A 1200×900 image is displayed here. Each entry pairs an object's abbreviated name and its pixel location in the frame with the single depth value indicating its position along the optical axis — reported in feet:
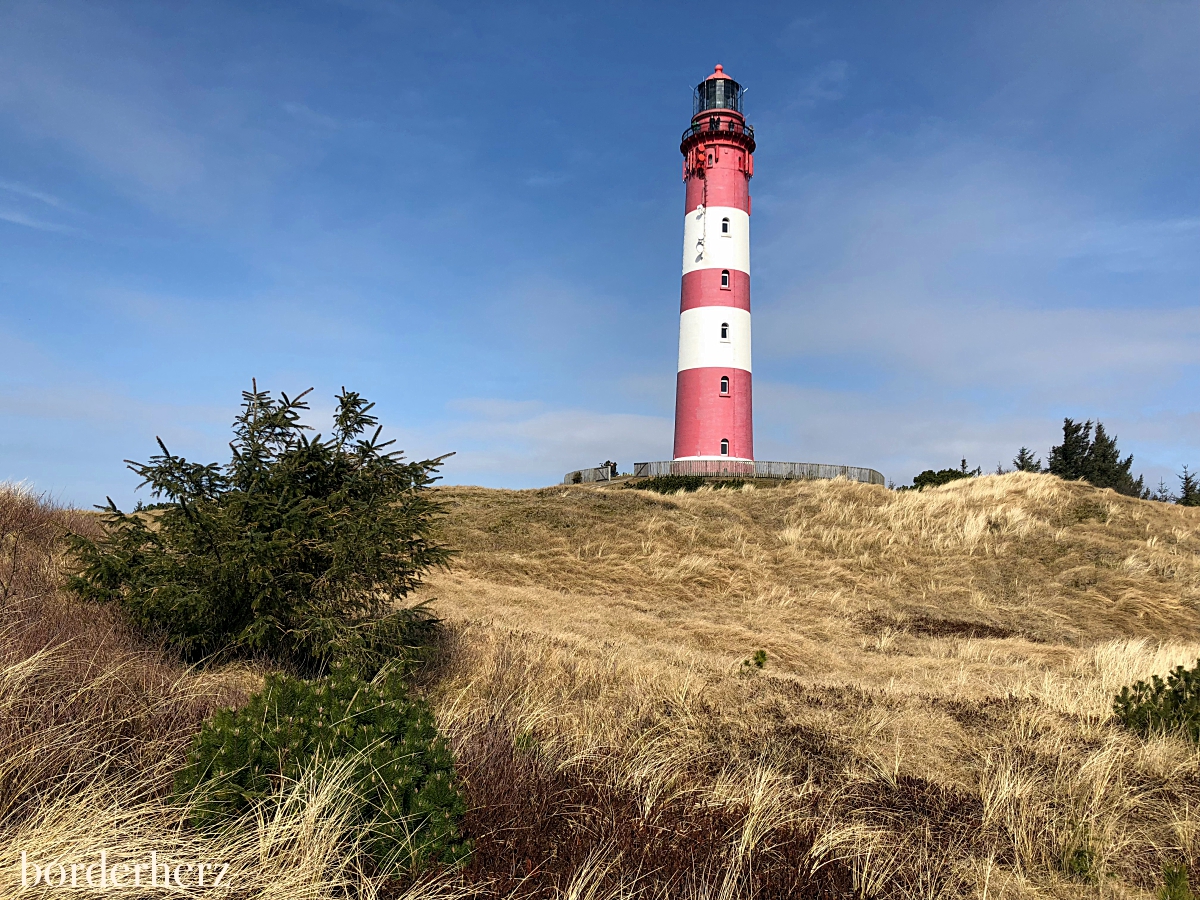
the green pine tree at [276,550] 23.27
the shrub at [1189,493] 143.13
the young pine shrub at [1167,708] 24.50
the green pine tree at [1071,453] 146.51
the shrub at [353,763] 12.63
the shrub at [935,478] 119.85
